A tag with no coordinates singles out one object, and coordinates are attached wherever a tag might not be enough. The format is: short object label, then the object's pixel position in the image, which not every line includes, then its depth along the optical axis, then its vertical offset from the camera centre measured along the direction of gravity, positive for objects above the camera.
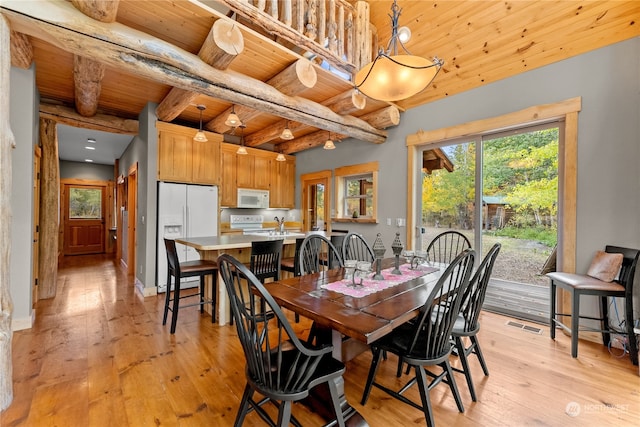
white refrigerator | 4.05 -0.09
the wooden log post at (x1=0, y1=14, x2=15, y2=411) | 1.67 -0.09
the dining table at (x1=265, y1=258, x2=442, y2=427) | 1.26 -0.50
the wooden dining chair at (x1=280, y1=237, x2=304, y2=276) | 3.23 -0.64
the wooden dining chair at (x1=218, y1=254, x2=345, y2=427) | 1.16 -0.76
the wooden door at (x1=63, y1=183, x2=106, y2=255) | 7.57 -0.24
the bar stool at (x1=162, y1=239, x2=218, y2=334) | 2.73 -0.64
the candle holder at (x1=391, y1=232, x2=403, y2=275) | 2.11 -0.31
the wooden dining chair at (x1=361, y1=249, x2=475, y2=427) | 1.44 -0.77
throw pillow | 2.38 -0.47
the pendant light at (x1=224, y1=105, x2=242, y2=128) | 3.38 +1.14
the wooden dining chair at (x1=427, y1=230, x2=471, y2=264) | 3.83 -0.50
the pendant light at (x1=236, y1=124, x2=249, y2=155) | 4.77 +1.35
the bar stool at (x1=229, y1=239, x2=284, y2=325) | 2.72 -0.50
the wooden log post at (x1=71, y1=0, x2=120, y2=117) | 1.81 +1.40
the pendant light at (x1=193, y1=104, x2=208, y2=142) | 3.95 +1.09
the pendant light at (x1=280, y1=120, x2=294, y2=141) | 3.88 +1.11
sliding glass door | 3.15 +0.13
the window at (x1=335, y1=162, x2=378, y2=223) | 4.65 +0.37
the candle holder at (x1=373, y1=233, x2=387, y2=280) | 1.96 -0.31
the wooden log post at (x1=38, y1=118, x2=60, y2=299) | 3.72 -0.04
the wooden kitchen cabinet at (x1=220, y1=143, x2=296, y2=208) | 5.37 +0.78
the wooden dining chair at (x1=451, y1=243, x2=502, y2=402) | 1.77 -0.70
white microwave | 5.55 +0.27
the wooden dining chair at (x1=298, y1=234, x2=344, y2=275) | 2.49 -0.40
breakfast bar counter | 2.86 -0.44
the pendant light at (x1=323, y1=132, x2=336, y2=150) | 4.29 +1.06
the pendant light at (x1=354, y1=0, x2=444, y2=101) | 1.82 +0.97
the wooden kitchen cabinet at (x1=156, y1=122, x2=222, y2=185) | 4.16 +0.89
